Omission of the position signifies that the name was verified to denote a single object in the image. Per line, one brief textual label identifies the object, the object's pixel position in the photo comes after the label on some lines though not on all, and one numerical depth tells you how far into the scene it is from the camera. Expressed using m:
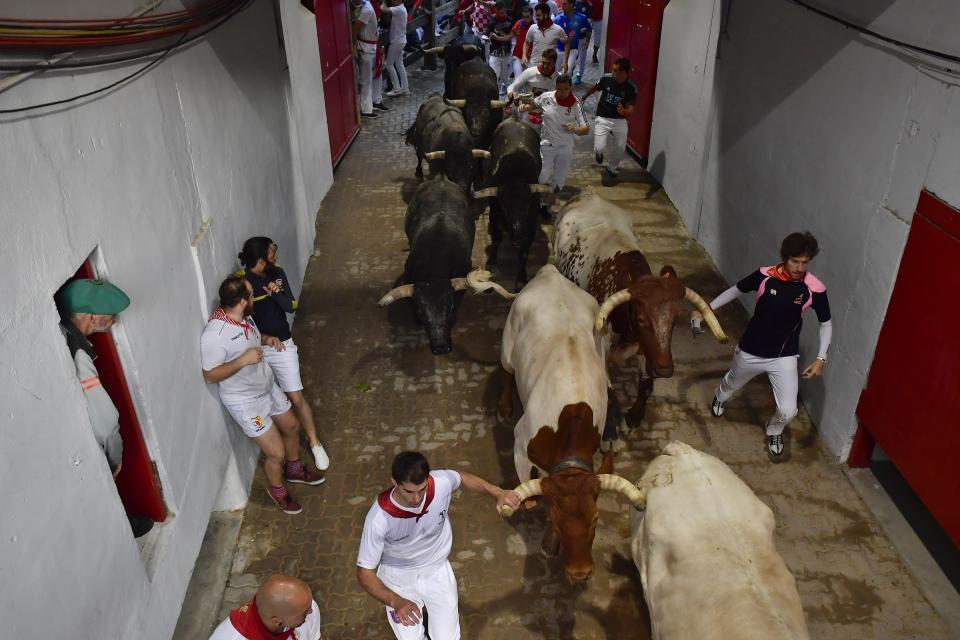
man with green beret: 3.79
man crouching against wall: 5.38
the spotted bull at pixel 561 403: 4.63
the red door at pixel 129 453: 4.28
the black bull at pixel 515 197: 9.36
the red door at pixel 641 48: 12.44
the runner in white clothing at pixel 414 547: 3.93
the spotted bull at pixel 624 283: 6.05
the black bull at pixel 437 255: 7.61
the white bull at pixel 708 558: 4.03
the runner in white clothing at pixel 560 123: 10.61
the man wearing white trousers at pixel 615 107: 11.64
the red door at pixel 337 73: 12.47
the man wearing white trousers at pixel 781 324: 5.87
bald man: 3.40
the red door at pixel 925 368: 5.34
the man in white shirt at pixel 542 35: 14.22
